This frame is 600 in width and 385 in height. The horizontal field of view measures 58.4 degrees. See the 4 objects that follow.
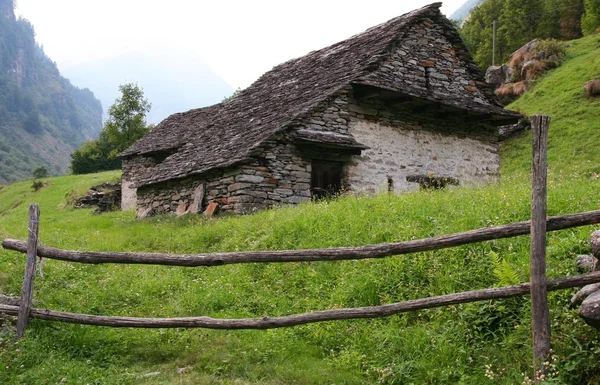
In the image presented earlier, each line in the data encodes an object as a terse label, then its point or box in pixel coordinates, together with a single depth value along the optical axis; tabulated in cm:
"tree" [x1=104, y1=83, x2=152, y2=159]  4397
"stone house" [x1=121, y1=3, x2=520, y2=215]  1353
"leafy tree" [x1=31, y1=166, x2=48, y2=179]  5150
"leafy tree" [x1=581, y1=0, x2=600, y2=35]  4159
